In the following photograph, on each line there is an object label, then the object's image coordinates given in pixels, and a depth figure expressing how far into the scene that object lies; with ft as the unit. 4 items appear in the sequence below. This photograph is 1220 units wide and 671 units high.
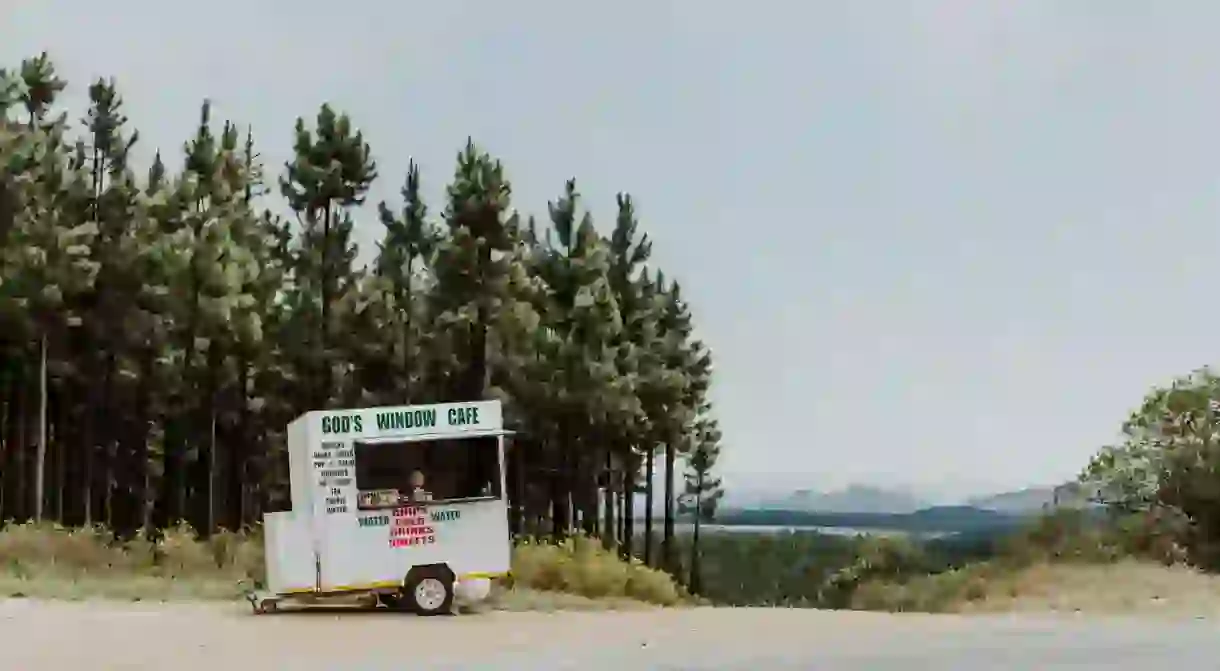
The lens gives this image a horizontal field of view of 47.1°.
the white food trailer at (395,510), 56.24
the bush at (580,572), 75.72
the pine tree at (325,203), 142.72
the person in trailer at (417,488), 57.16
